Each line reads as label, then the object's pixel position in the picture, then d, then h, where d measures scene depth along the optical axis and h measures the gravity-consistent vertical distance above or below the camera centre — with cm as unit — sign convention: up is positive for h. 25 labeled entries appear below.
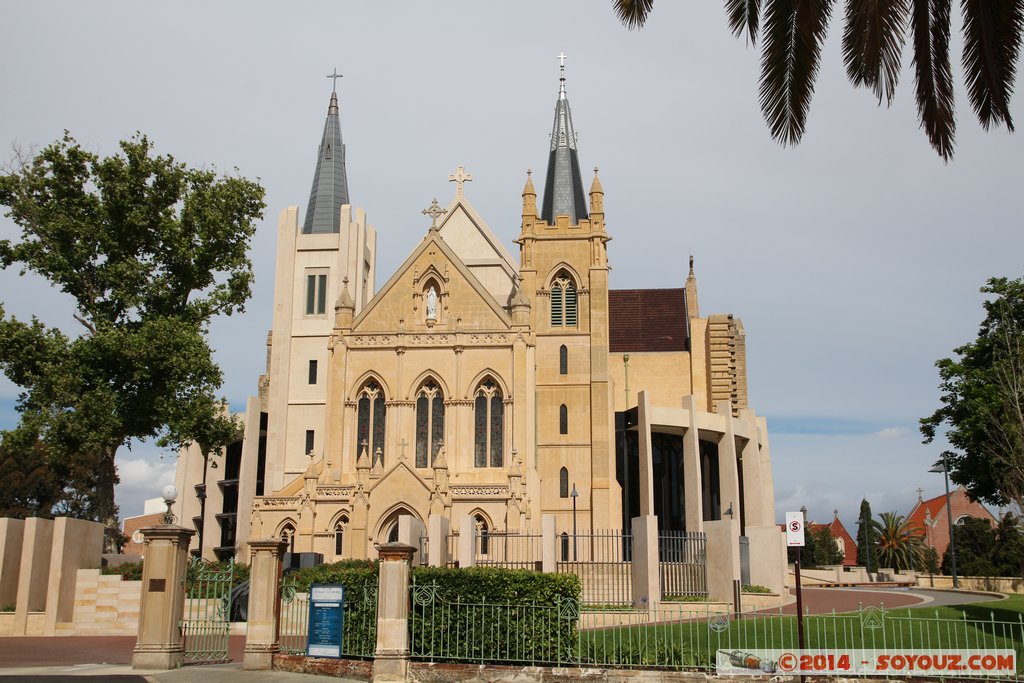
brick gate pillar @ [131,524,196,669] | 1781 -66
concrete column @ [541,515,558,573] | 2756 +52
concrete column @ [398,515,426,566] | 2934 +86
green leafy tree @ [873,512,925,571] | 8231 +176
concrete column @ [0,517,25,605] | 2680 +9
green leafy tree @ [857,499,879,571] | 7575 +213
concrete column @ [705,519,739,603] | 3047 +14
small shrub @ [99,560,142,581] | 2706 -26
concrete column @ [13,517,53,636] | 2627 -26
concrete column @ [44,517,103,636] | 2627 +0
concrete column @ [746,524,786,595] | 3634 +25
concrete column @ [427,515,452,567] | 2880 +56
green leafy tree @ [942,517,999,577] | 5657 +114
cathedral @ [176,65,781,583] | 3784 +701
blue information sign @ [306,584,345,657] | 1745 -99
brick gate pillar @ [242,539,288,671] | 1775 -71
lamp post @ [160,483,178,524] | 1834 +119
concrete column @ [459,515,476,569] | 2816 +58
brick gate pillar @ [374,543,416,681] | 1664 -83
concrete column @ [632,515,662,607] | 2919 -2
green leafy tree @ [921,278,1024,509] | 3425 +599
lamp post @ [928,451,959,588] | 4072 +392
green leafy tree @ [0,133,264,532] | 2967 +783
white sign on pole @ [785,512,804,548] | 1712 +63
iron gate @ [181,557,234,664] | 1902 -130
